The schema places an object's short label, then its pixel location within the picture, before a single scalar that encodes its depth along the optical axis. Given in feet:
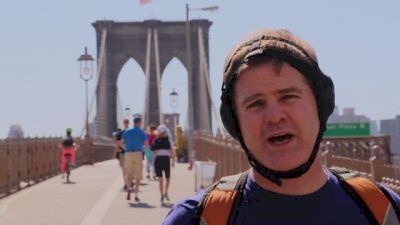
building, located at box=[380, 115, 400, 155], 125.59
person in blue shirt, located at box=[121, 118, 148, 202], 45.93
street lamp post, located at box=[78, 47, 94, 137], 107.72
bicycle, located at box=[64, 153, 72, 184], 65.53
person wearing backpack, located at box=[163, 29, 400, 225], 6.38
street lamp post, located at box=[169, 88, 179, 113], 159.72
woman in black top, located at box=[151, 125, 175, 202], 44.68
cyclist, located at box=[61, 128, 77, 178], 67.46
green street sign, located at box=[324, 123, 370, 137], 109.29
